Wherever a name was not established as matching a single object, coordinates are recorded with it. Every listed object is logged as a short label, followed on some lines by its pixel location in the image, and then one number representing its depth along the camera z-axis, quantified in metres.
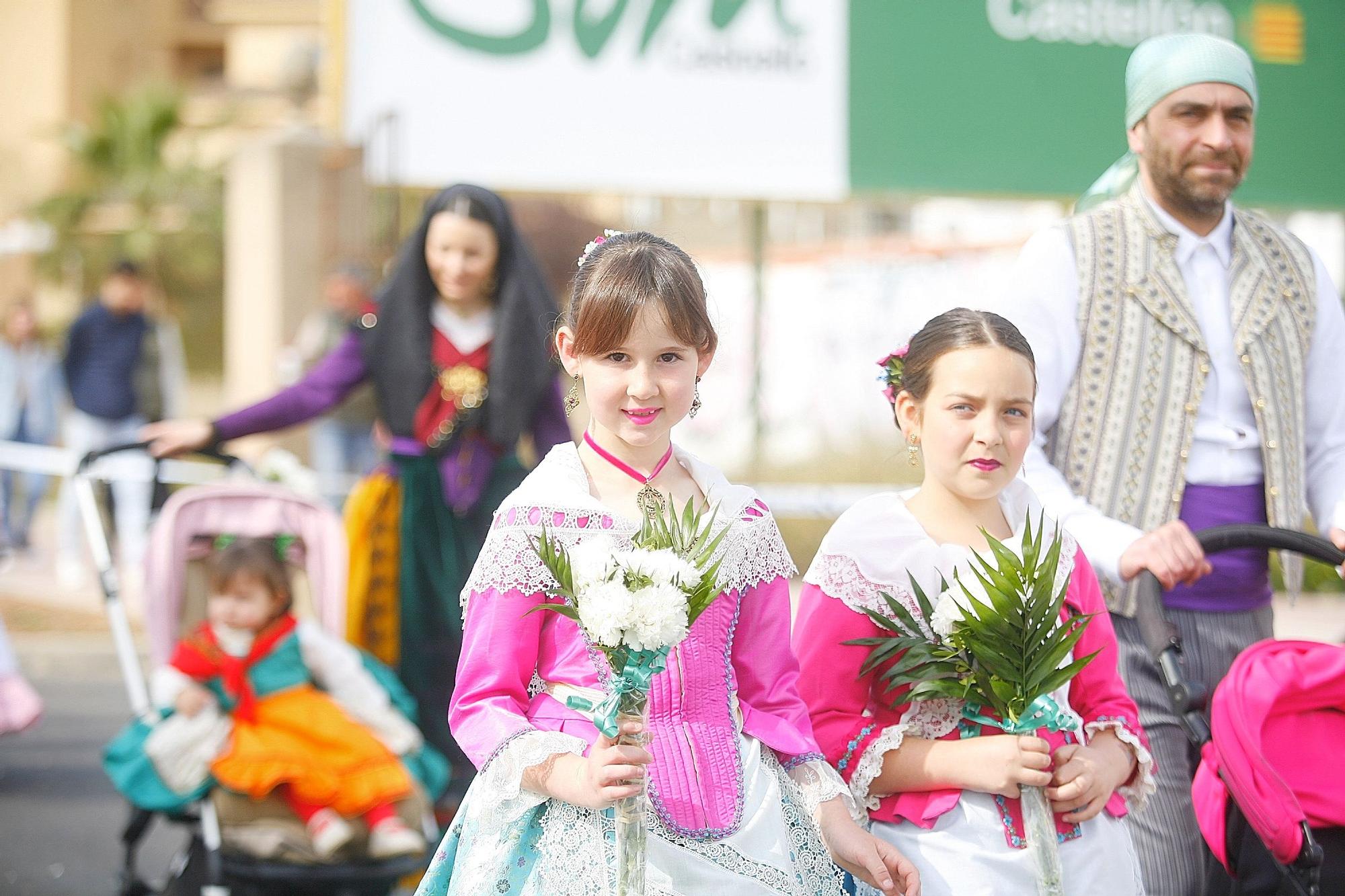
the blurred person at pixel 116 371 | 11.49
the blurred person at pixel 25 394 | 14.25
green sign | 11.09
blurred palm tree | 23.89
